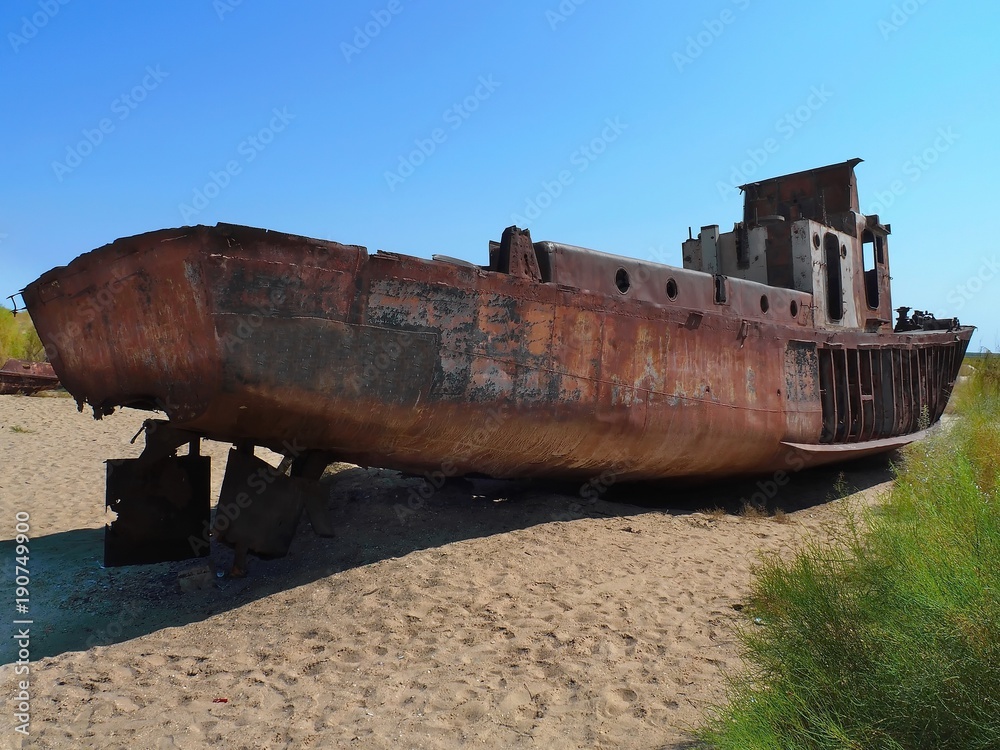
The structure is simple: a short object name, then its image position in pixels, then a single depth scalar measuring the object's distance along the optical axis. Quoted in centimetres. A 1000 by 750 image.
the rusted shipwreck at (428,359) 421
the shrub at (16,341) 1883
